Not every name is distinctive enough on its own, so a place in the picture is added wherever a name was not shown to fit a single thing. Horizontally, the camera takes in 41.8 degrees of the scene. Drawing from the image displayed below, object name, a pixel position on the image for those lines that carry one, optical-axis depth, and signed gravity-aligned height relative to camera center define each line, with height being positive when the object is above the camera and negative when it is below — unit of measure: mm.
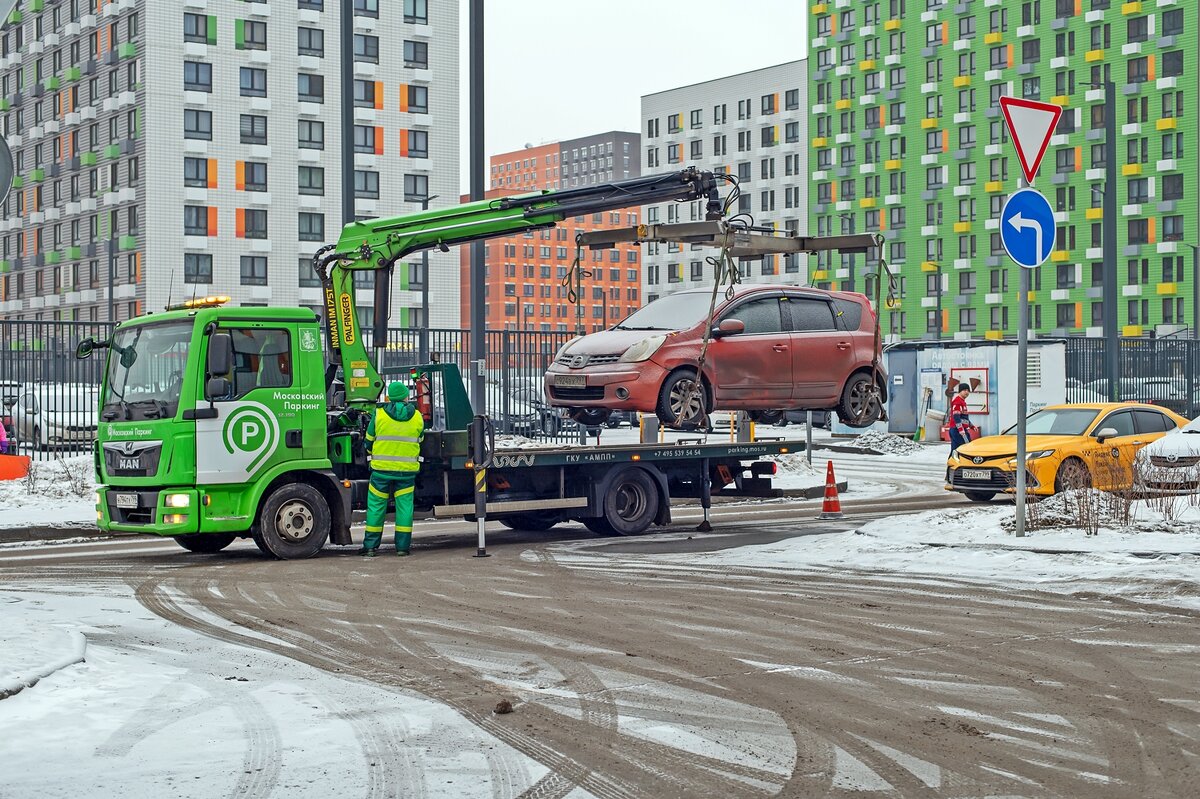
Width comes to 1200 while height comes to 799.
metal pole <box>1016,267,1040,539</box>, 13820 -150
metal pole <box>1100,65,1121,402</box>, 34812 +2870
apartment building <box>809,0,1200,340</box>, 91125 +15085
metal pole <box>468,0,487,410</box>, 21547 +2929
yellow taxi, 20344 -829
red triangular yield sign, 13469 +2189
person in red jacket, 28438 -735
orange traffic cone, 19891 -1557
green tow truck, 15367 -380
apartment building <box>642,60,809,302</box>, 122938 +19475
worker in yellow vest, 16000 -821
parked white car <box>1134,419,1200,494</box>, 15289 -913
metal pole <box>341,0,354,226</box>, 20719 +3637
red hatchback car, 16312 +223
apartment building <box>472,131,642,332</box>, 168500 +11523
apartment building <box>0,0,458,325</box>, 83062 +13334
